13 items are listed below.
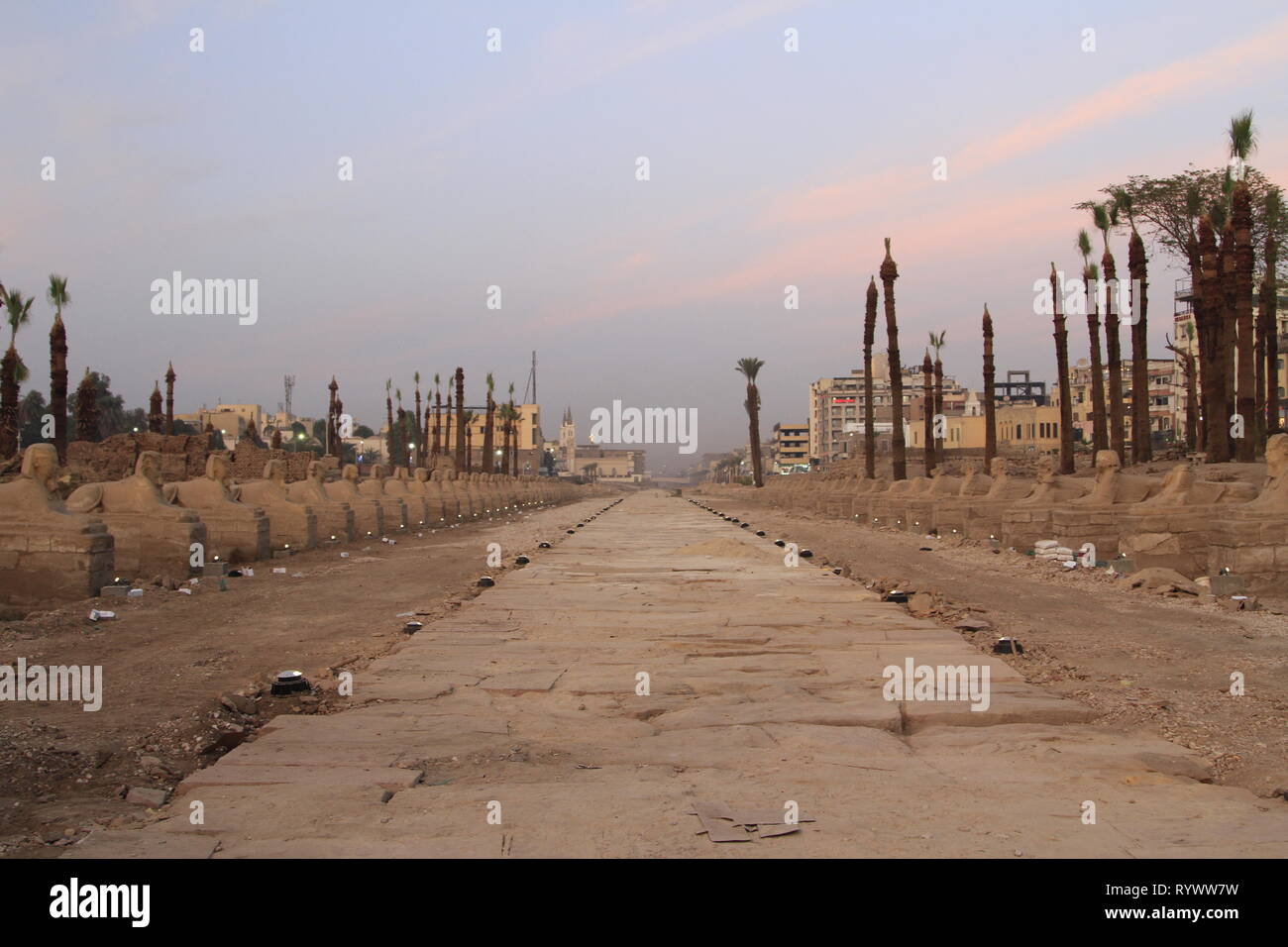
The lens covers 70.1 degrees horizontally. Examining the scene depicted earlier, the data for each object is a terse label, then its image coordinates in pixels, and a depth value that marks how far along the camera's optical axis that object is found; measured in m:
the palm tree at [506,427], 72.68
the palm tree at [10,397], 29.89
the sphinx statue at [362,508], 22.70
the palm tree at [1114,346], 30.11
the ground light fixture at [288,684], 6.18
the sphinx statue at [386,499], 24.98
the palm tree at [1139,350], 29.80
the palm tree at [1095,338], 33.16
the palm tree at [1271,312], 31.98
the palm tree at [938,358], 50.79
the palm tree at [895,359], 35.12
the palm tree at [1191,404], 38.00
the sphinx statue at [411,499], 27.88
